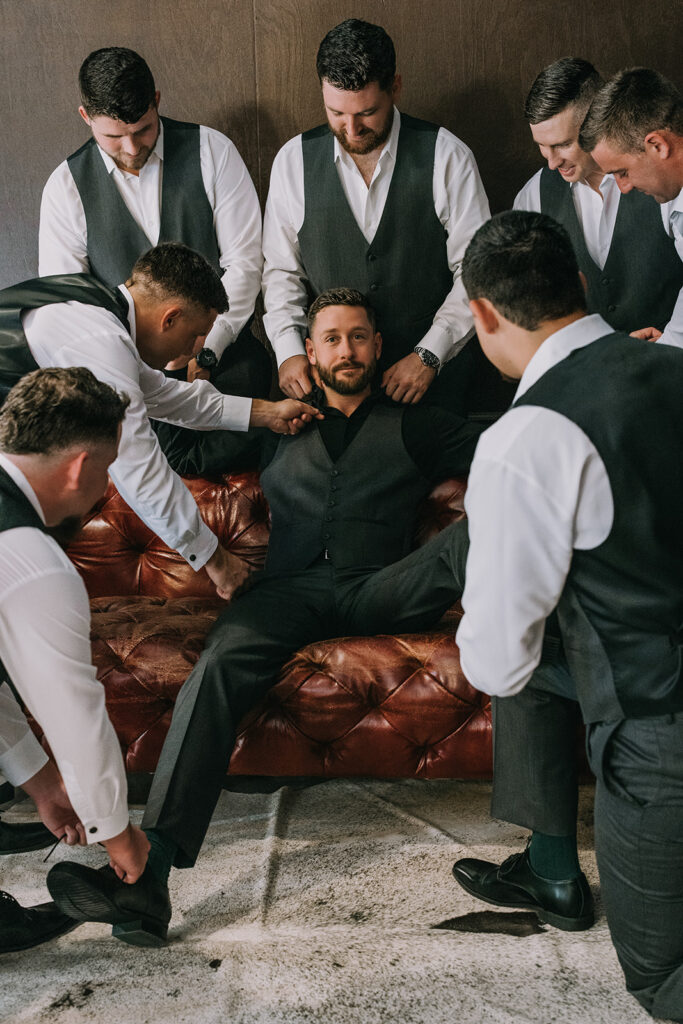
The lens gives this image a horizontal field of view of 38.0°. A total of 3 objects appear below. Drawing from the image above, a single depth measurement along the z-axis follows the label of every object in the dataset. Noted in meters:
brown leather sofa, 2.10
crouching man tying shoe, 1.46
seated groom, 1.85
